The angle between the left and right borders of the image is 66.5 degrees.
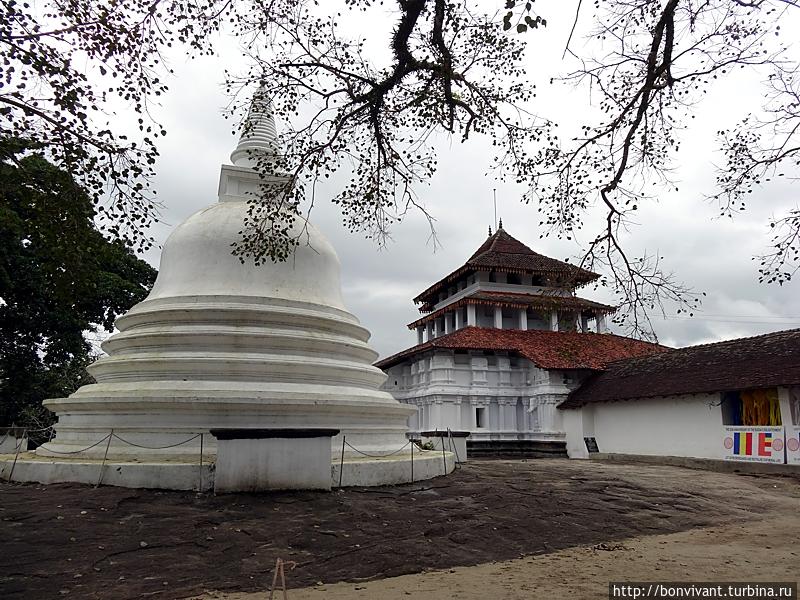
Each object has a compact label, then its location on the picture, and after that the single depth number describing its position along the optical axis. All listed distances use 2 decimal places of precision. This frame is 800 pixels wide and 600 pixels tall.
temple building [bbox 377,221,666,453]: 31.05
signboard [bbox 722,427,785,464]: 18.92
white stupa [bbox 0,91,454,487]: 11.29
